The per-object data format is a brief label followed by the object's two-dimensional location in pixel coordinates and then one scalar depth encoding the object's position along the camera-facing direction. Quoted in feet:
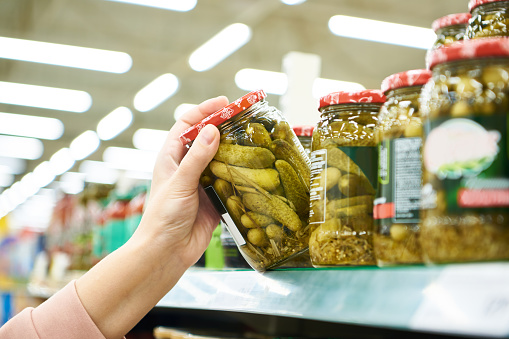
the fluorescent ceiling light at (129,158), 42.98
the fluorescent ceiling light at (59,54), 24.77
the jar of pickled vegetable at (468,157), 1.75
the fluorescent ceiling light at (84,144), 39.68
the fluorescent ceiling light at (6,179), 47.11
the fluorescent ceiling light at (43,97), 29.69
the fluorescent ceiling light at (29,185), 47.98
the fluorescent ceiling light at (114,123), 35.55
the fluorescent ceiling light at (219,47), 23.26
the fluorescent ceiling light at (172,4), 20.07
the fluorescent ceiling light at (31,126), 33.99
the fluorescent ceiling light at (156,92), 29.60
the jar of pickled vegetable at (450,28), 2.68
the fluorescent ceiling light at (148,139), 38.83
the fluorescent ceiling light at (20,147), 38.63
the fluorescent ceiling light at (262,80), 27.91
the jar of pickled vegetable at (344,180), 2.49
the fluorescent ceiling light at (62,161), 43.14
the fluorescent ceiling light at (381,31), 22.02
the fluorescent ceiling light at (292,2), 21.63
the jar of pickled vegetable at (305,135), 3.88
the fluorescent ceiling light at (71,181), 49.52
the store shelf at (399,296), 1.63
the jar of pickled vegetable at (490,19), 2.40
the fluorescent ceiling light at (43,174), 45.55
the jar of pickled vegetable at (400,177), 2.10
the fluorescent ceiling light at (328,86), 28.27
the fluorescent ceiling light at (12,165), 43.27
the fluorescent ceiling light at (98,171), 46.58
